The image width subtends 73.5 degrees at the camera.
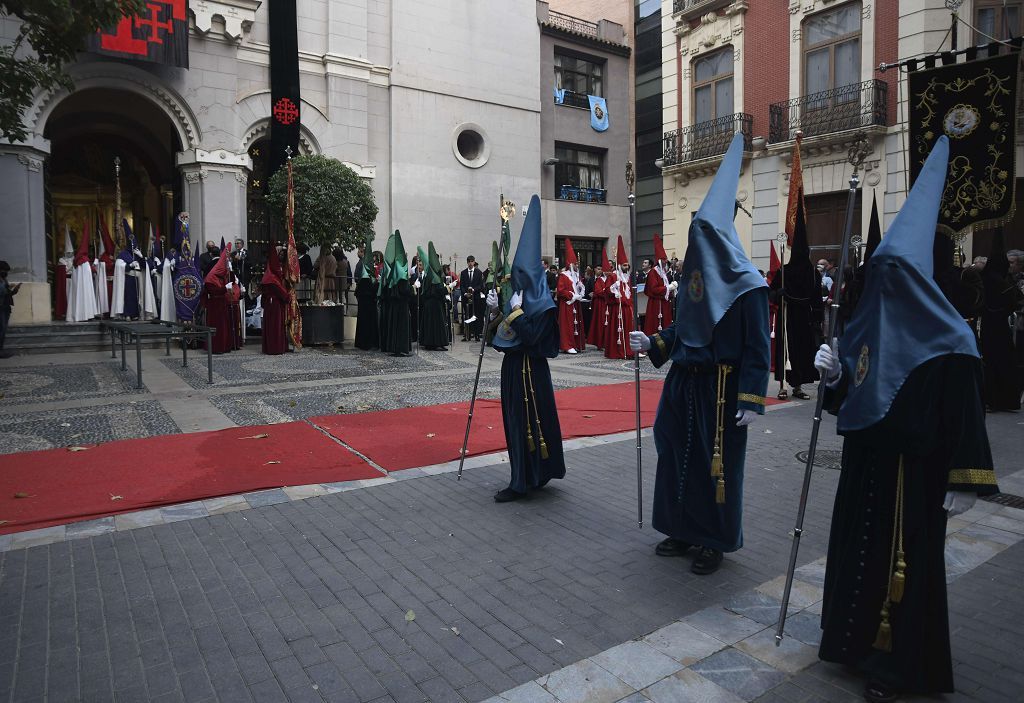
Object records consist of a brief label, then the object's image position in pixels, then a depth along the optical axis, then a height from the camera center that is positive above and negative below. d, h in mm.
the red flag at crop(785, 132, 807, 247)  8203 +1573
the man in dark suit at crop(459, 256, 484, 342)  19156 +672
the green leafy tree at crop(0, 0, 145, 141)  7961 +3626
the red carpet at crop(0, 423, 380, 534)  5086 -1287
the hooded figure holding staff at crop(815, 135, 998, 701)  2631 -565
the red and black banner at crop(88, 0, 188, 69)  16312 +6993
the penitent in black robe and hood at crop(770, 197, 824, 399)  9727 +75
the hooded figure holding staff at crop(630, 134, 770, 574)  3861 -357
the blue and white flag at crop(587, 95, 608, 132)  28156 +8508
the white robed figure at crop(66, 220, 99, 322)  15961 +784
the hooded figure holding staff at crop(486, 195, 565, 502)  5344 -409
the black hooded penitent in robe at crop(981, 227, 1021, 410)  9258 -284
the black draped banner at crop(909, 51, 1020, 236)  8180 +2342
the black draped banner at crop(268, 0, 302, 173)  19438 +7008
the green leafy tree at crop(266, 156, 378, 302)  16875 +3054
